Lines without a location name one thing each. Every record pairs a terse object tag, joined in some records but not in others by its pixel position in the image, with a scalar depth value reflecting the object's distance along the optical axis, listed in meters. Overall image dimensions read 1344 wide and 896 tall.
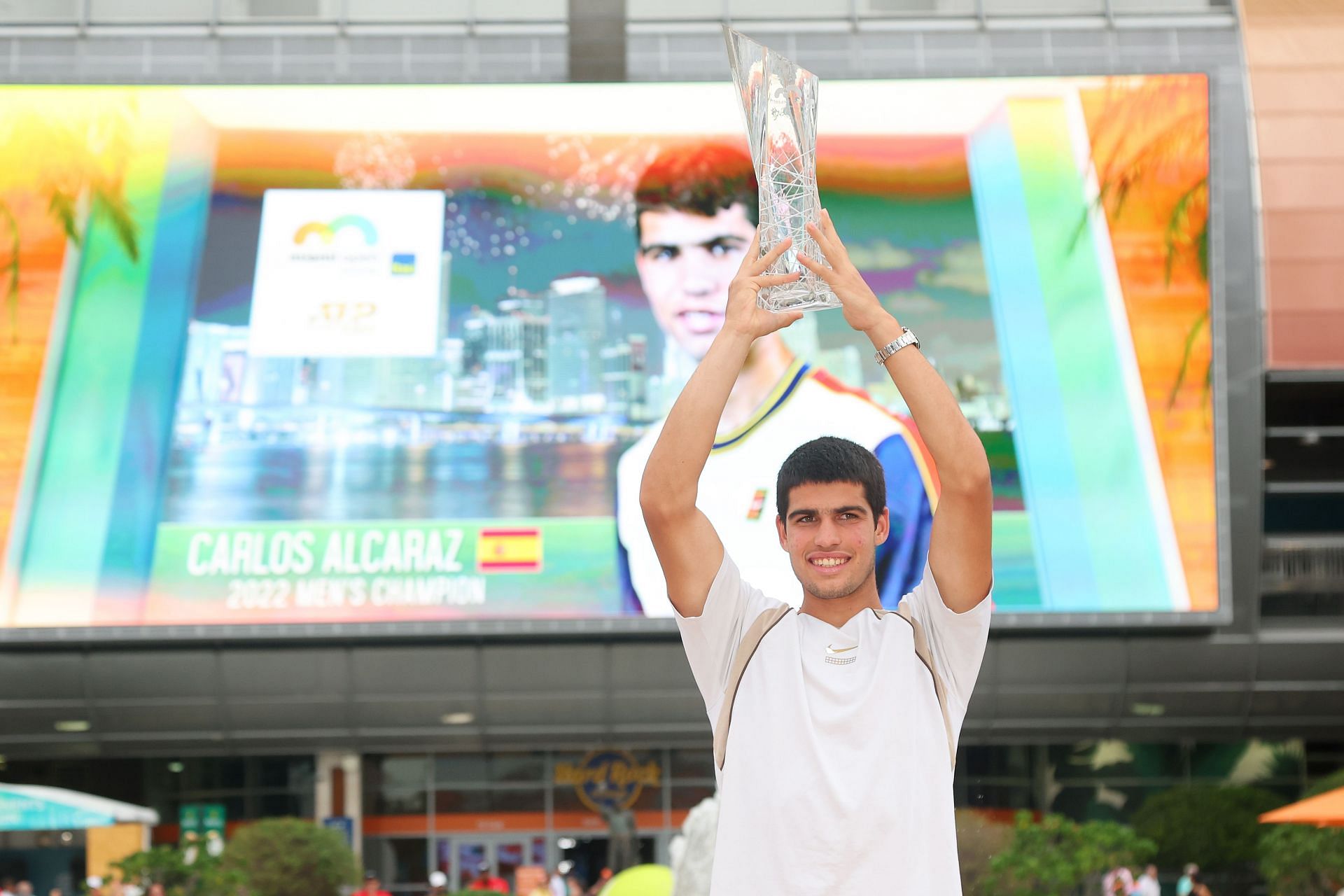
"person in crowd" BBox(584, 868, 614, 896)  18.68
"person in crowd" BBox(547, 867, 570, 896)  19.41
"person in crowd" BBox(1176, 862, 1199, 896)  17.02
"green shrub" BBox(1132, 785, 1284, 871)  19.00
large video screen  18.11
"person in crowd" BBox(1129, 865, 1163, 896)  16.75
